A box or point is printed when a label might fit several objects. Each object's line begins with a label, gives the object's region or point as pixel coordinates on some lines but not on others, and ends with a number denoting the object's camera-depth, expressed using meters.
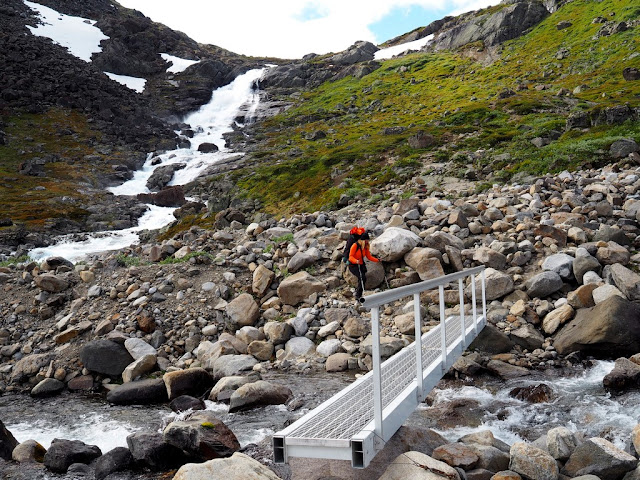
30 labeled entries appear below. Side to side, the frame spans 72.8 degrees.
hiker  11.42
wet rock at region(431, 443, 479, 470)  4.88
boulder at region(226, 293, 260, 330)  12.38
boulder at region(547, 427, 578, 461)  5.10
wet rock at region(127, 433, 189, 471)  6.19
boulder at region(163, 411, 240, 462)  6.11
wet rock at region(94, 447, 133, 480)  6.16
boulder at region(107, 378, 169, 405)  9.54
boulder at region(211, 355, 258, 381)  10.33
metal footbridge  4.07
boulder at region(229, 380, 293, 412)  8.41
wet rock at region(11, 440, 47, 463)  6.97
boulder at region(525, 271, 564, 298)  11.05
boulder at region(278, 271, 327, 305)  12.80
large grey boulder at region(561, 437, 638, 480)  4.57
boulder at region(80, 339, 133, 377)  11.20
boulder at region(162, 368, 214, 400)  9.52
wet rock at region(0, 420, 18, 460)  7.03
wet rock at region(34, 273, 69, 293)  14.66
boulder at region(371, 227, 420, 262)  12.70
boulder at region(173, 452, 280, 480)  4.37
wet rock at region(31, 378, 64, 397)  10.72
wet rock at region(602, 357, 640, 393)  7.55
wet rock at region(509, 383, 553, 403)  7.66
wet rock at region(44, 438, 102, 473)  6.42
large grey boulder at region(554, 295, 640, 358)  8.75
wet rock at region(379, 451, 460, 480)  4.31
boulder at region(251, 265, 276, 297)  13.48
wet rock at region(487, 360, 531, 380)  8.83
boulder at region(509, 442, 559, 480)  4.64
